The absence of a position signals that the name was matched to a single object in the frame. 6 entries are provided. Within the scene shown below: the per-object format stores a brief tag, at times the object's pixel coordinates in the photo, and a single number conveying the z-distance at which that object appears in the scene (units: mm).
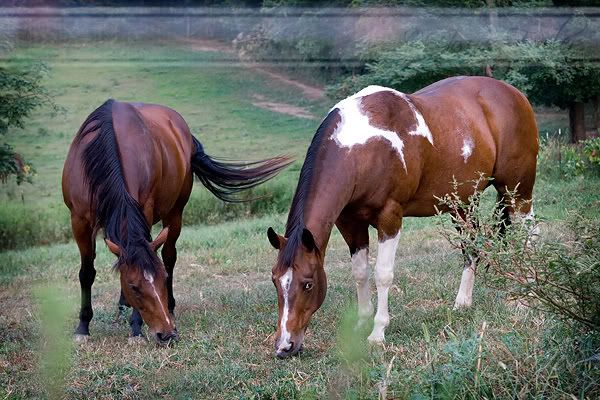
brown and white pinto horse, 9055
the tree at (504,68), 19328
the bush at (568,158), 19766
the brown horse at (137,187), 9930
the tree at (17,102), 17172
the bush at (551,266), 5555
